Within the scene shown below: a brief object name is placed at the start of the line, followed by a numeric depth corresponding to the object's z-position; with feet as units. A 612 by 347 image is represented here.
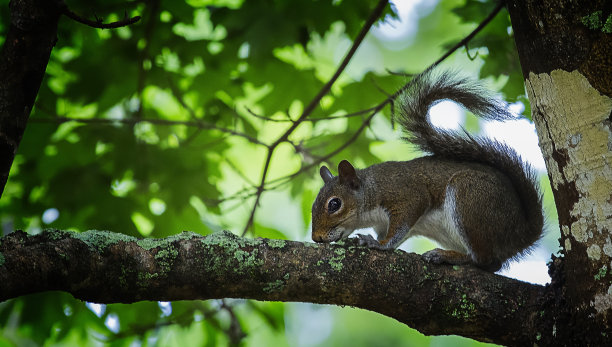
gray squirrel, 21.77
